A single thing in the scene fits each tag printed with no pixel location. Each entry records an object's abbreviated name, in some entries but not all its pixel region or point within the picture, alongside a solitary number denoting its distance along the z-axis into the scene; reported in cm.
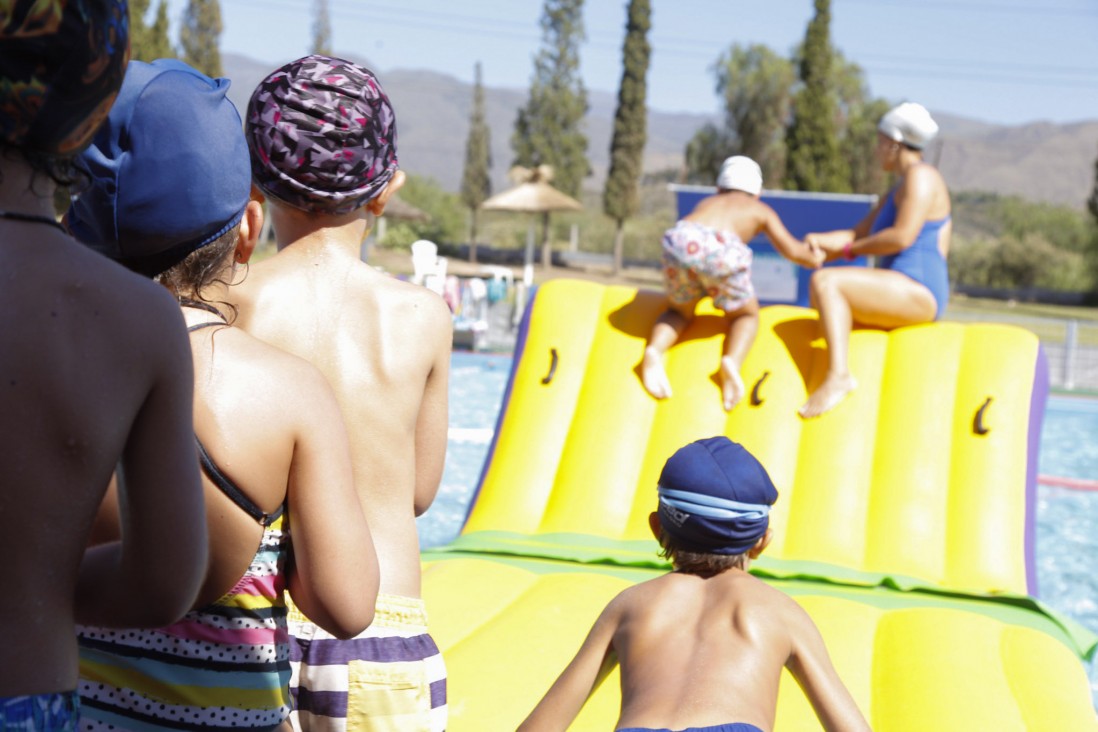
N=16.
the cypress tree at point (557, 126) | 3222
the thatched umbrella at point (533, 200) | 2086
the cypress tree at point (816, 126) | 2503
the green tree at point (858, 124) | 3184
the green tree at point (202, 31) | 3079
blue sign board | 1098
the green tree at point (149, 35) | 2219
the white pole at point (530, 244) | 2162
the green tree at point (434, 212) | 3544
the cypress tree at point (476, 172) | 3222
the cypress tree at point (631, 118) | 2780
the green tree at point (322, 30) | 4199
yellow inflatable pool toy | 293
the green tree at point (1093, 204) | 2831
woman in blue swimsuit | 416
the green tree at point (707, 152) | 3469
